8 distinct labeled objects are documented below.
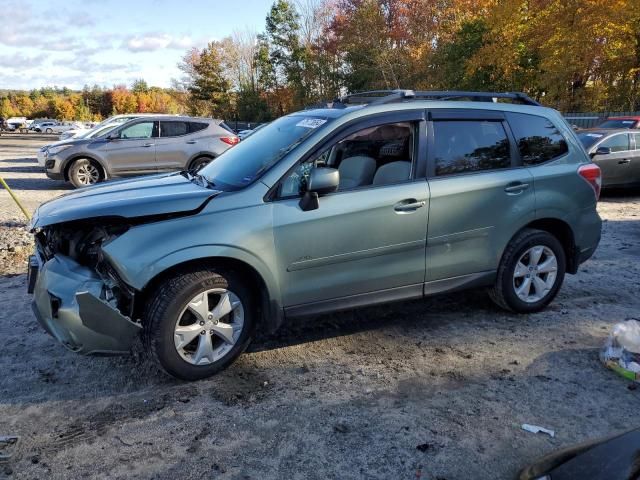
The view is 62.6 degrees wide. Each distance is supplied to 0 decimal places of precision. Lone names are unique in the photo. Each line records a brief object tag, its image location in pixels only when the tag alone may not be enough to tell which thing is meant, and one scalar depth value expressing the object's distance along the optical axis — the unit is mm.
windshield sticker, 4044
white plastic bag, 3666
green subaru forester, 3406
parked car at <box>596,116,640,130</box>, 13438
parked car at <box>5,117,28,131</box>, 54938
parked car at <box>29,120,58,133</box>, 59050
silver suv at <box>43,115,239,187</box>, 12203
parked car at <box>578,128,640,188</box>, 11125
